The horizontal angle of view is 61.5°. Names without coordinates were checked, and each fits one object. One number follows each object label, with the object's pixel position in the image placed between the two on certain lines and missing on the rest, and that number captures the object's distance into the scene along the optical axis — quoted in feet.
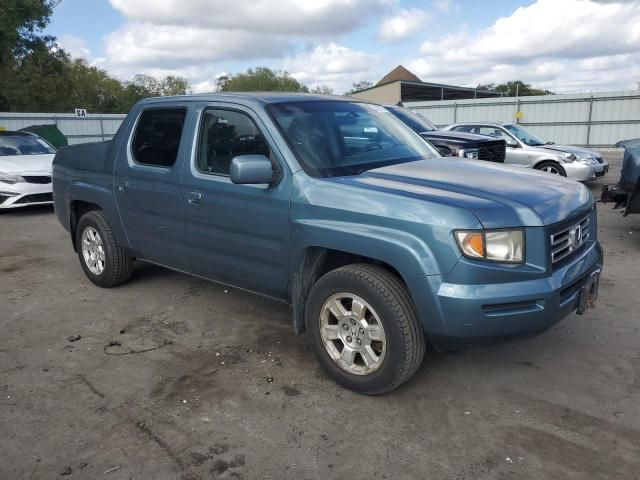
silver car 38.60
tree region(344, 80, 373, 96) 304.69
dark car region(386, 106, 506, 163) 30.27
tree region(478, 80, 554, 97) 271.45
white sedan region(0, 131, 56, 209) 31.83
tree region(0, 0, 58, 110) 67.82
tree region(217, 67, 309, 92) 276.41
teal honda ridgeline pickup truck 9.59
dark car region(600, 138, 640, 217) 21.01
